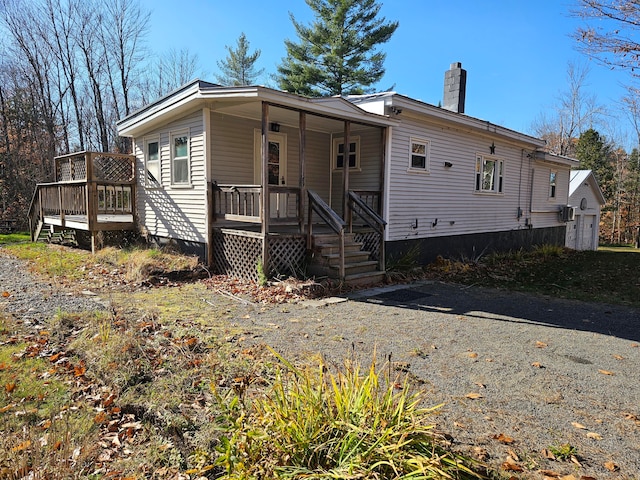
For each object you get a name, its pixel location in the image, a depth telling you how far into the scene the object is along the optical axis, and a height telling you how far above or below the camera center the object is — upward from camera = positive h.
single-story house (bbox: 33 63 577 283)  7.95 +0.69
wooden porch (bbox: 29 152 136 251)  10.25 +0.21
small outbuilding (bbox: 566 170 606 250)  21.12 +0.02
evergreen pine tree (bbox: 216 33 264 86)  28.05 +9.63
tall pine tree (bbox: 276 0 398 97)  23.47 +9.18
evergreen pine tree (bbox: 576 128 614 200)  32.62 +4.61
